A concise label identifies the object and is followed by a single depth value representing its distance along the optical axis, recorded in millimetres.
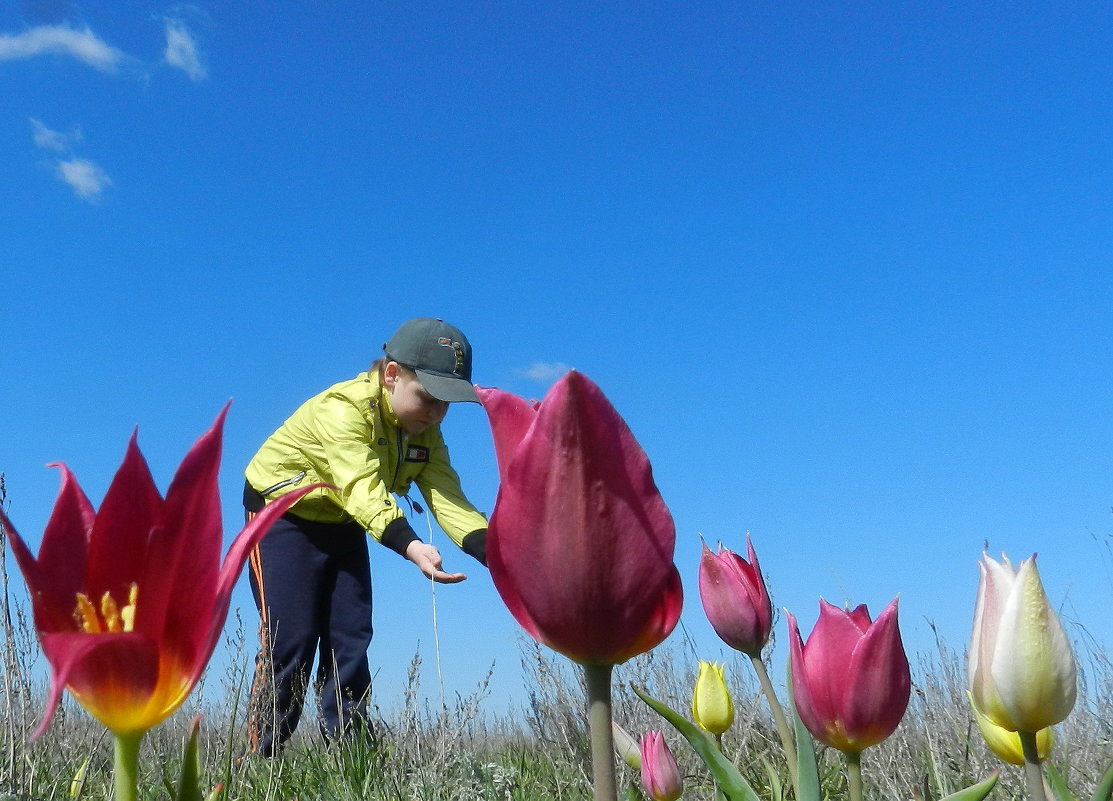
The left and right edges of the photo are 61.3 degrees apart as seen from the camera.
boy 2751
